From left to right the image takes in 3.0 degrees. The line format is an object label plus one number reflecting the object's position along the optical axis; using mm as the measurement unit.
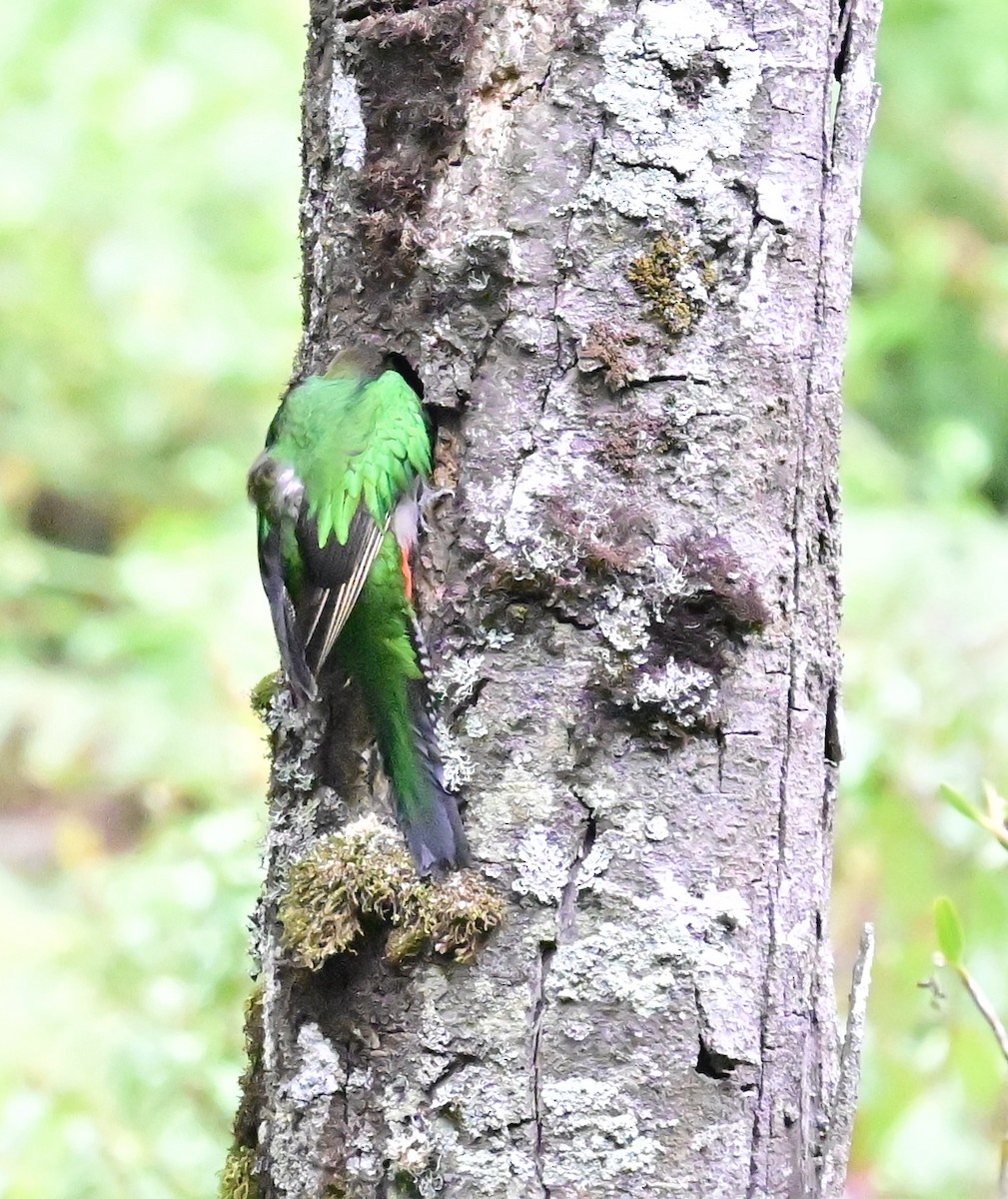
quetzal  11986
